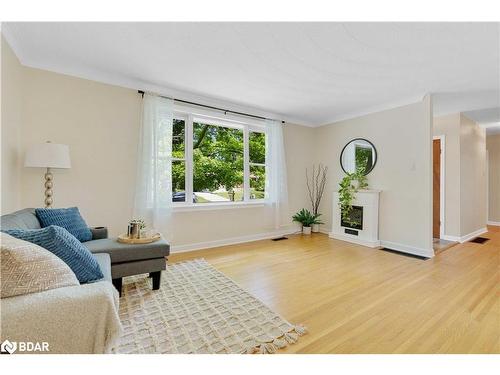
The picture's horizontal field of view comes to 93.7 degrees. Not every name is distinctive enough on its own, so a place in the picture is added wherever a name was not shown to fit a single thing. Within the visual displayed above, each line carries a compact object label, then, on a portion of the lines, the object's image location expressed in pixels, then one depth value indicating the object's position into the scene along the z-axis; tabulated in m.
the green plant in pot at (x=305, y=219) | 4.89
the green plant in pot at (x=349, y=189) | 4.34
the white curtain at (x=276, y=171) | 4.48
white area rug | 1.50
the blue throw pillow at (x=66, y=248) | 1.27
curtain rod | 3.34
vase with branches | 5.11
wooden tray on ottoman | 2.20
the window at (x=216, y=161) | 3.70
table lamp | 2.32
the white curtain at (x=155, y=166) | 3.18
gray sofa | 1.90
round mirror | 4.24
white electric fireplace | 4.02
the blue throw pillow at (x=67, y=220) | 2.01
